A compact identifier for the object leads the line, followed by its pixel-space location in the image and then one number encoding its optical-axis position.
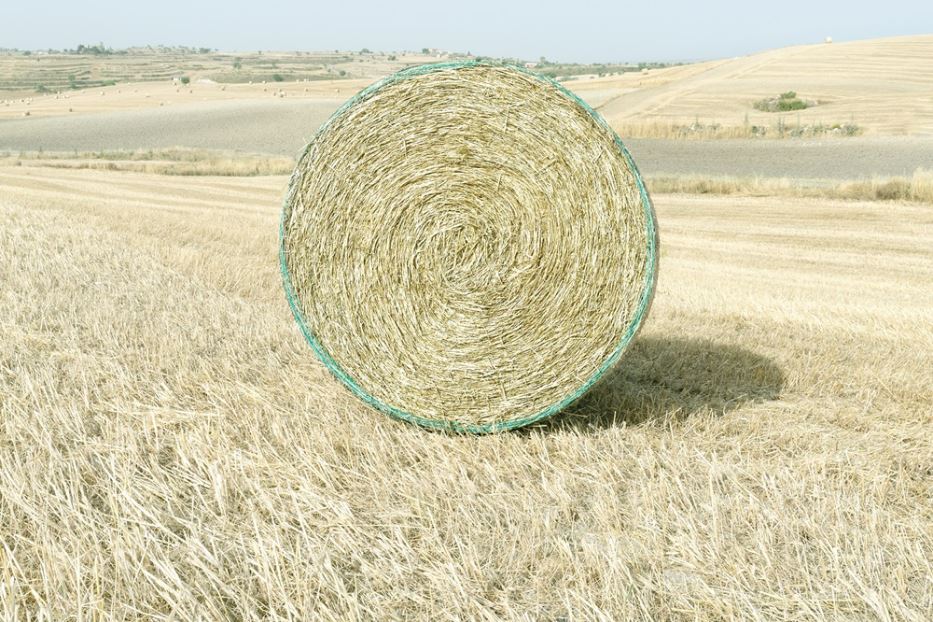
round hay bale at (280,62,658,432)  4.38
